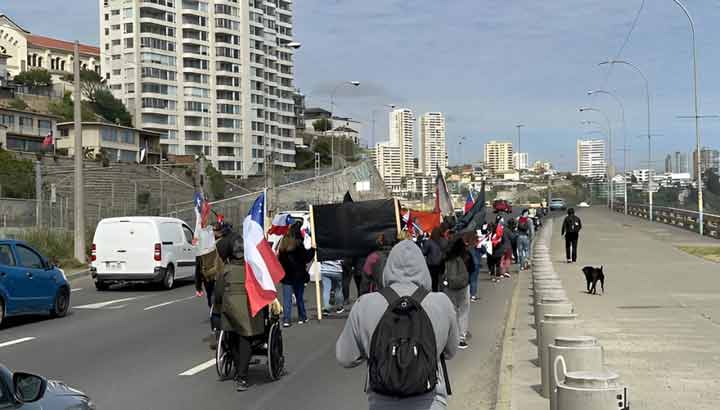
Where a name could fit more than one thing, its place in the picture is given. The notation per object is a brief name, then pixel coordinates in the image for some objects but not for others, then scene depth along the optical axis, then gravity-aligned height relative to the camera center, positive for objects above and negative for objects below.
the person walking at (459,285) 12.46 -1.25
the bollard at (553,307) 10.19 -1.32
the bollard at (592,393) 5.38 -1.23
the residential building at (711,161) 61.34 +2.47
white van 21.67 -1.22
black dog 18.53 -1.74
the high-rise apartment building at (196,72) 113.31 +17.16
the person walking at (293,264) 14.62 -1.10
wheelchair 9.86 -1.72
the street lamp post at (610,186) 92.02 +0.94
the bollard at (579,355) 7.35 -1.35
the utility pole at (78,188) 29.33 +0.46
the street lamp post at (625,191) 83.38 +0.31
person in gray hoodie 4.79 -0.69
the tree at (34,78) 116.75 +16.95
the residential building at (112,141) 86.62 +6.30
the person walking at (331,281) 16.39 -1.56
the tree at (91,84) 111.06 +15.61
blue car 15.01 -1.47
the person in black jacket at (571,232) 28.20 -1.21
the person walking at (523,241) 27.78 -1.44
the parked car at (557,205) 95.81 -1.09
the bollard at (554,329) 8.82 -1.37
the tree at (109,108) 107.75 +11.60
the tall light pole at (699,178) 44.29 +0.77
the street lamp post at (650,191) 65.72 +0.21
